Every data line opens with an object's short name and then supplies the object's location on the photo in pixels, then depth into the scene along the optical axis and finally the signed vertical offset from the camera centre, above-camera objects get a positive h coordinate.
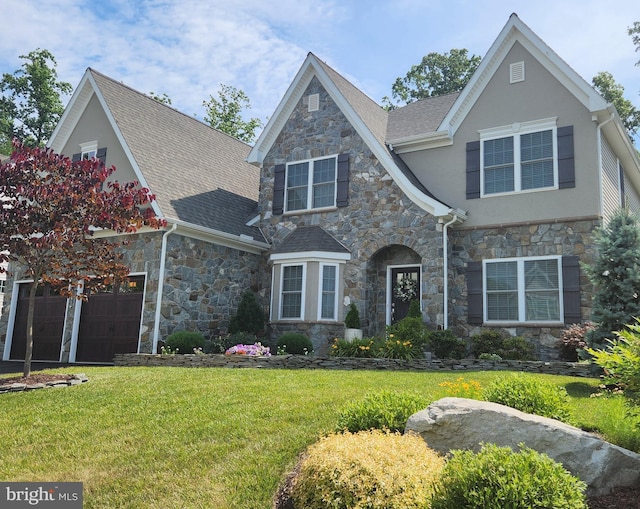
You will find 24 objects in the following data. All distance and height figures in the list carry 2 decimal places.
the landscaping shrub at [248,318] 15.20 +0.30
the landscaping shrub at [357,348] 12.62 -0.32
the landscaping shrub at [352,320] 14.37 +0.34
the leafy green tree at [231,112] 37.34 +14.16
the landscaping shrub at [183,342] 13.63 -0.37
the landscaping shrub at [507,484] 3.60 -0.93
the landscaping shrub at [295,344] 13.99 -0.32
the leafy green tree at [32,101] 33.88 +13.11
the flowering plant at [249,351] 13.01 -0.49
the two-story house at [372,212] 13.62 +3.21
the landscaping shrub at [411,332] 12.66 +0.09
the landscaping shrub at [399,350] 12.23 -0.31
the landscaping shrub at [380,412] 5.63 -0.77
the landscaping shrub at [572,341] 11.73 +0.03
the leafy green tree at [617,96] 28.39 +12.26
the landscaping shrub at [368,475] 4.18 -1.07
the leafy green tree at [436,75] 33.19 +15.51
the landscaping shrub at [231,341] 14.23 -0.32
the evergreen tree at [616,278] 9.70 +1.16
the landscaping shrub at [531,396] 5.79 -0.58
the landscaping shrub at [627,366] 4.64 -0.18
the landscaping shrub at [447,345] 12.59 -0.16
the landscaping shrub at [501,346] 12.27 -0.14
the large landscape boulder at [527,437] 4.69 -0.84
